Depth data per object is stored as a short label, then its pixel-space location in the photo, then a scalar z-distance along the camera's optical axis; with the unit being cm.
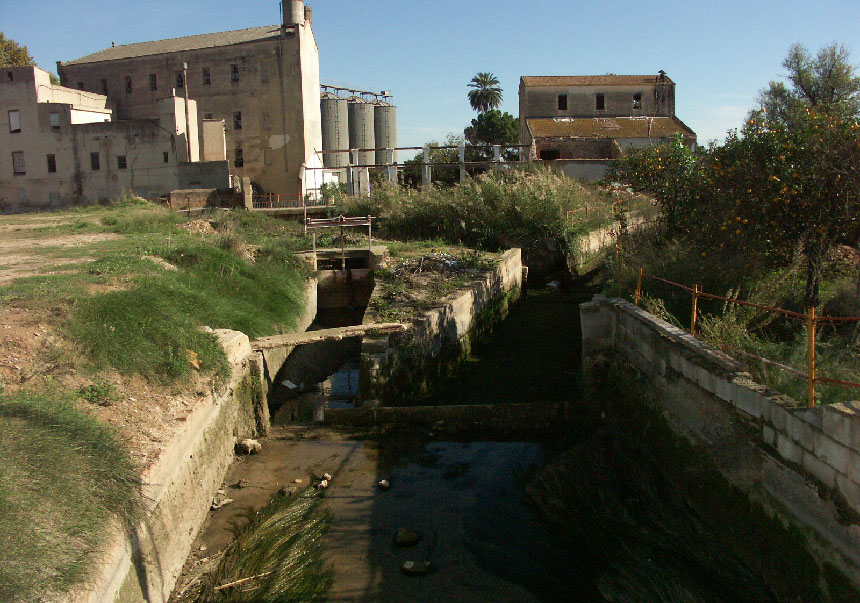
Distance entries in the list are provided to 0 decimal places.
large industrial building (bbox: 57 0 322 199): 3859
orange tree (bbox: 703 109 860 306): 878
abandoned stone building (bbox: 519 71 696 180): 4212
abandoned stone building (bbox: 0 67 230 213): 3522
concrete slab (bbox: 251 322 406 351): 1088
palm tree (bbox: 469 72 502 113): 6662
